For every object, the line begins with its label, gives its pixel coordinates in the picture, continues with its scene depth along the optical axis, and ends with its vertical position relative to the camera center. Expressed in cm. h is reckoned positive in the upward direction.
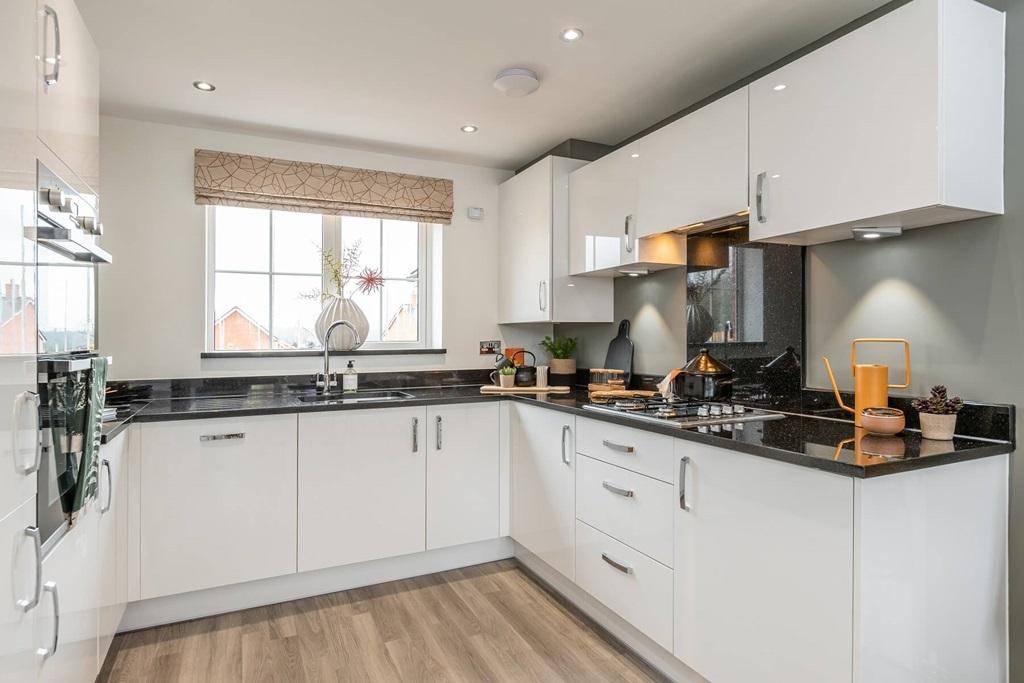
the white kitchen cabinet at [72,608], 132 -70
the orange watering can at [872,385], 188 -14
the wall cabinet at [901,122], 156 +64
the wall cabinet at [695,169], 217 +71
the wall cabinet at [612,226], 275 +58
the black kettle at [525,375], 340 -20
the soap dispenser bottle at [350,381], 323 -23
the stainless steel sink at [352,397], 291 -31
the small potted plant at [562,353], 370 -8
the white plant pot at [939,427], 170 -24
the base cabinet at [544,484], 262 -69
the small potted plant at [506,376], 338 -21
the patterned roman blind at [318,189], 307 +86
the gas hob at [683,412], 207 -27
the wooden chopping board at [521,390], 326 -28
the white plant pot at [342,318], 333 +10
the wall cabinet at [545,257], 323 +49
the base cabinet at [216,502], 241 -70
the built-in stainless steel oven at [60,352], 132 -4
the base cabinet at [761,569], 146 -64
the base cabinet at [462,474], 295 -69
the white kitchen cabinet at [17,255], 107 +16
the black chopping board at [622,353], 328 -6
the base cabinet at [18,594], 105 -49
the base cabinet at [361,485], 268 -70
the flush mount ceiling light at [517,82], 243 +110
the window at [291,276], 324 +37
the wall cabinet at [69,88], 136 +67
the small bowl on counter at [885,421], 176 -24
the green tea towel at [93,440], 155 -28
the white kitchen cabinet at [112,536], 193 -71
